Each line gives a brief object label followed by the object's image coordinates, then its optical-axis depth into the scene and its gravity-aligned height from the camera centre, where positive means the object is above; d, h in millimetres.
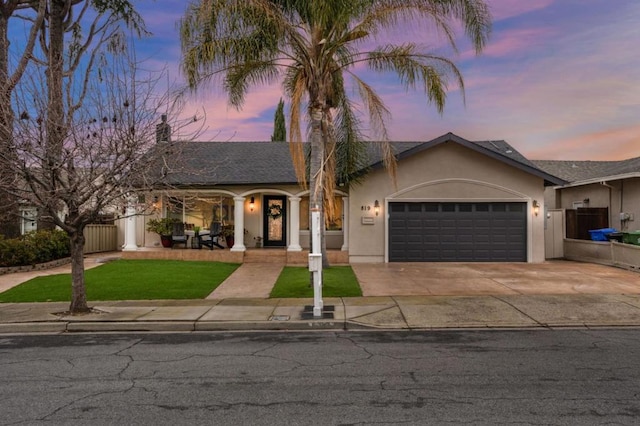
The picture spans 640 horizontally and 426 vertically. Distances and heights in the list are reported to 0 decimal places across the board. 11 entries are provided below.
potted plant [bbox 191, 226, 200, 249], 18531 -1003
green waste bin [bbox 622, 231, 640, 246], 15938 -937
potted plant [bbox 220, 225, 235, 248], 19000 -817
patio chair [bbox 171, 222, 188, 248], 18297 -711
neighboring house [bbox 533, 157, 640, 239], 18609 +740
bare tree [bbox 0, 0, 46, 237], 9117 +4376
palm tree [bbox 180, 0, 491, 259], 11164 +4460
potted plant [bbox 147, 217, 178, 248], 18469 -484
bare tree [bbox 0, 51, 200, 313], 8578 +1044
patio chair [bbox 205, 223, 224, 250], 18391 -790
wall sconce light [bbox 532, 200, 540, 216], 17844 +143
